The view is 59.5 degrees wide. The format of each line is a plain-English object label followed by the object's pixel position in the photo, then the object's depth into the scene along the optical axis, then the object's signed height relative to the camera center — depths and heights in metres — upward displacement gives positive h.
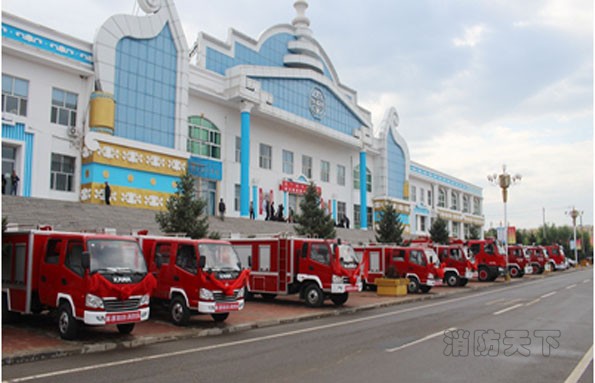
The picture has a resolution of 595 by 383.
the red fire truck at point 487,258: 33.50 -1.05
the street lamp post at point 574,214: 69.00 +3.84
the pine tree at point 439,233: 42.56 +0.69
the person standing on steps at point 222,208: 33.25 +1.99
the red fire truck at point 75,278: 10.73 -0.88
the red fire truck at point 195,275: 13.25 -0.95
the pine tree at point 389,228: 34.00 +0.85
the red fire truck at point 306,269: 18.22 -1.03
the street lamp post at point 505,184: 37.28 +4.16
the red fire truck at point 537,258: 44.34 -1.33
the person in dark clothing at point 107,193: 28.62 +2.47
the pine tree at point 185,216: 19.66 +0.86
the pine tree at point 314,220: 26.53 +1.03
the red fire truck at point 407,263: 25.36 -1.12
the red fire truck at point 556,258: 50.72 -1.49
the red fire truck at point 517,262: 39.30 -1.49
